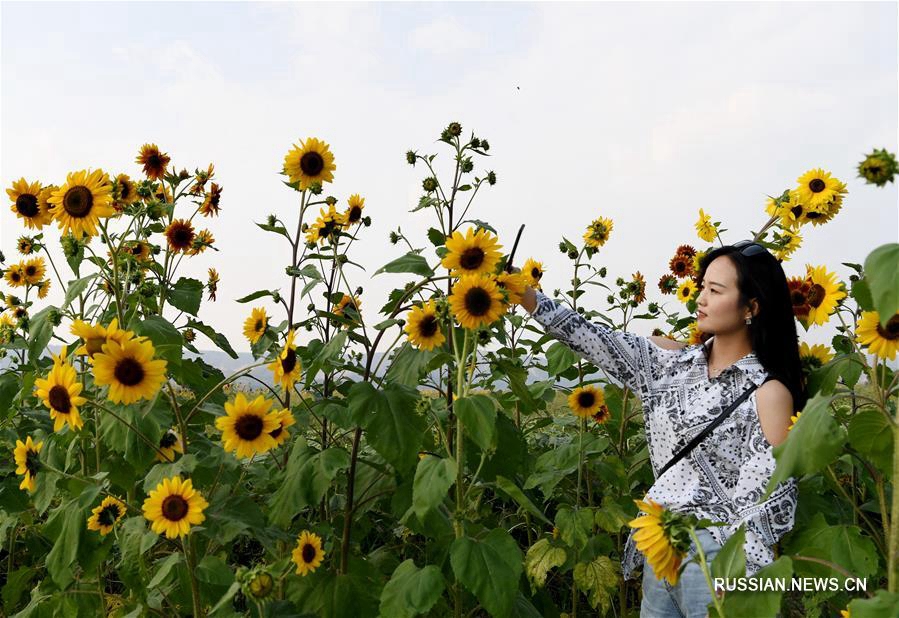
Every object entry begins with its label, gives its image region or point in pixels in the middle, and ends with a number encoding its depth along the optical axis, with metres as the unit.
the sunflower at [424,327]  2.36
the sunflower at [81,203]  2.49
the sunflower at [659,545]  1.47
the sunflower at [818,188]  3.20
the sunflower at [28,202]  2.76
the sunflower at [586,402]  3.33
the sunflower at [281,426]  2.36
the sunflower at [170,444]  2.38
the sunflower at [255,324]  3.01
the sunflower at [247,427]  2.34
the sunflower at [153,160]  3.30
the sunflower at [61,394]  2.19
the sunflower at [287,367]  2.39
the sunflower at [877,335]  1.89
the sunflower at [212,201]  3.29
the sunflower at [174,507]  2.07
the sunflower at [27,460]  2.60
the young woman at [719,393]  2.25
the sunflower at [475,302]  2.07
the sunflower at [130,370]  2.08
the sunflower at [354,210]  3.17
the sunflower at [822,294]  2.52
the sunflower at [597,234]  3.96
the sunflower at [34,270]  4.54
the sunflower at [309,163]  2.86
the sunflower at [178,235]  3.05
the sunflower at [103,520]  2.38
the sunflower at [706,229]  3.46
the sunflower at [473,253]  2.17
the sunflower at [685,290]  3.78
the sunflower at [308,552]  2.53
